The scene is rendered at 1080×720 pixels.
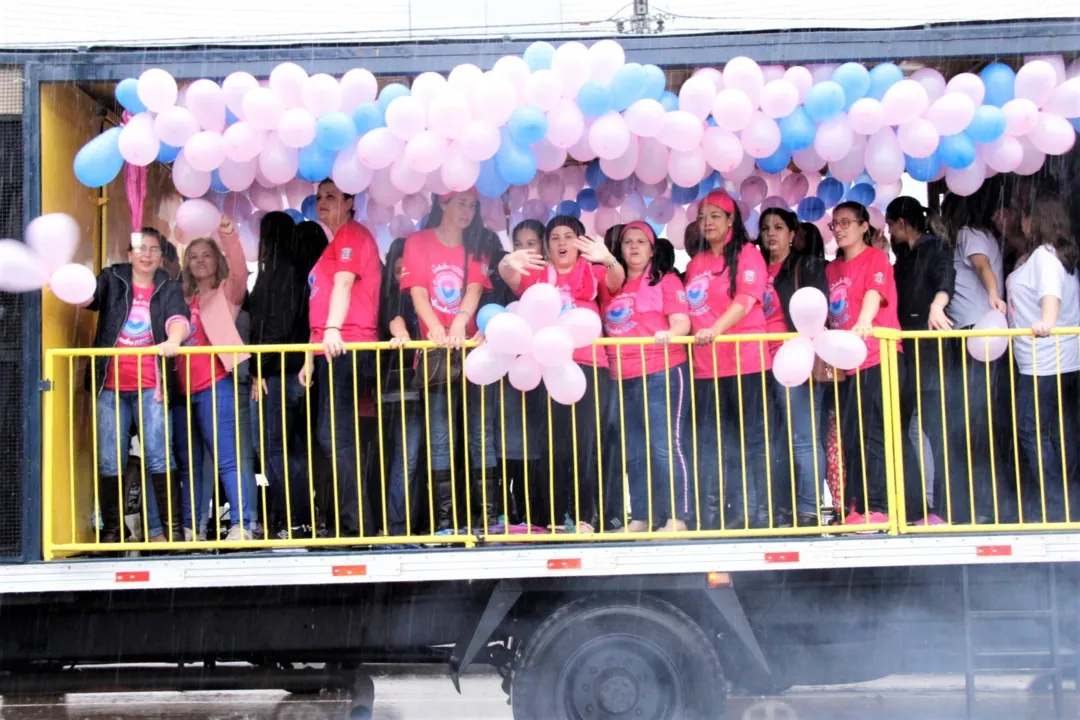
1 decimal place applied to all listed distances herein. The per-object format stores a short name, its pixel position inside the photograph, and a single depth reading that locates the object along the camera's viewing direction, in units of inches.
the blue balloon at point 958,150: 218.1
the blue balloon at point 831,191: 277.1
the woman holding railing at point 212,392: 220.5
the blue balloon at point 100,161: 206.4
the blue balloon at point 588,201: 270.8
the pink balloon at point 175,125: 206.5
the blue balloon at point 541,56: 208.4
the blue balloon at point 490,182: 216.4
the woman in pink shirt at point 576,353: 221.6
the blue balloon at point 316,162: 215.2
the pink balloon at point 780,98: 209.5
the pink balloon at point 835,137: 216.7
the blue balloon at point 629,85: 203.5
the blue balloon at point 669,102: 215.9
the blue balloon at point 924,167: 228.5
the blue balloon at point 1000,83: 218.1
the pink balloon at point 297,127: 207.5
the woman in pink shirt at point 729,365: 225.0
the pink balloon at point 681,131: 211.8
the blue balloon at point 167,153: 214.7
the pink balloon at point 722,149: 216.1
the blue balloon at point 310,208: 269.9
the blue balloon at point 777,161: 224.4
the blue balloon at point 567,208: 269.3
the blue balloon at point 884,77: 212.9
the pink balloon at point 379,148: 208.1
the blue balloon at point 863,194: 278.5
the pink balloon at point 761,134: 215.0
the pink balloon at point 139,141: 206.7
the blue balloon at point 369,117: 209.8
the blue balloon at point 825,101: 210.7
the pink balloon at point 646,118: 208.5
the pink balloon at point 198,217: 228.2
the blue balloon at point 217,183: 231.9
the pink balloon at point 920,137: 215.5
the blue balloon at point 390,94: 211.6
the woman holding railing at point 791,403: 224.2
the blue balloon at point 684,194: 267.6
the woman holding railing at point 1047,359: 223.9
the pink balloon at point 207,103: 206.7
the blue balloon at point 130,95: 205.6
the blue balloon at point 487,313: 205.3
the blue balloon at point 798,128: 216.2
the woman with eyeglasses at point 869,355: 226.1
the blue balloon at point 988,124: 215.9
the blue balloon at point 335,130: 208.5
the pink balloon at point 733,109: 208.5
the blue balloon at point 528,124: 204.4
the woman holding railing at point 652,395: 220.1
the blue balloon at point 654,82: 206.4
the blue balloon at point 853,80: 210.7
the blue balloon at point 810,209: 279.6
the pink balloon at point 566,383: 200.1
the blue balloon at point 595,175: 256.1
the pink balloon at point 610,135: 208.8
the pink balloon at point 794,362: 204.8
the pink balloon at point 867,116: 212.1
